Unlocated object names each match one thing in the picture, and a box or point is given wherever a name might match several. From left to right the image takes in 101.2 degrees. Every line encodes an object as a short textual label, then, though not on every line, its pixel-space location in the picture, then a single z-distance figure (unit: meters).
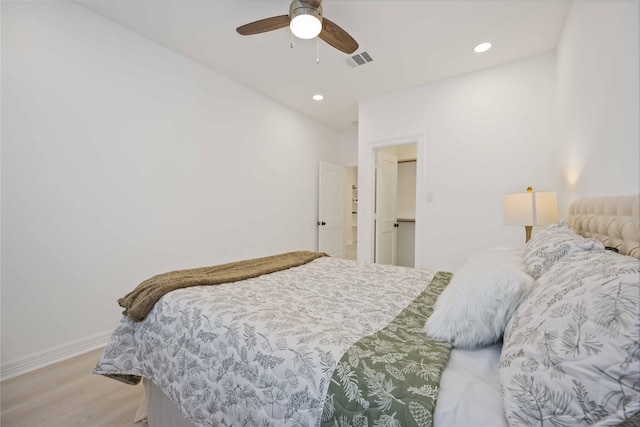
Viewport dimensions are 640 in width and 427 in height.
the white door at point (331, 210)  4.82
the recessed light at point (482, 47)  2.57
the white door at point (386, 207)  3.98
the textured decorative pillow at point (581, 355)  0.49
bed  0.55
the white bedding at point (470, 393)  0.65
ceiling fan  1.69
